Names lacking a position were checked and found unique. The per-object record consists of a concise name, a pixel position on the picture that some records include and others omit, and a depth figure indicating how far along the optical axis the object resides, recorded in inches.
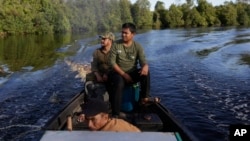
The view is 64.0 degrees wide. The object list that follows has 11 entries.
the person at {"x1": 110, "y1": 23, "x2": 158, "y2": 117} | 137.7
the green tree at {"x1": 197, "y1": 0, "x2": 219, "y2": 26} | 1967.8
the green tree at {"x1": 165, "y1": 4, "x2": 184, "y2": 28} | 1959.4
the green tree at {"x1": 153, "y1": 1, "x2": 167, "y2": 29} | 1966.6
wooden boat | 86.3
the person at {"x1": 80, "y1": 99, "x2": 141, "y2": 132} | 86.5
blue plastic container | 150.2
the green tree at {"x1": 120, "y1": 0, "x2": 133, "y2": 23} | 1871.3
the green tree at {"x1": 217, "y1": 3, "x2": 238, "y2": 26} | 1937.0
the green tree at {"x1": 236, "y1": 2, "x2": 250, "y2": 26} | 1958.9
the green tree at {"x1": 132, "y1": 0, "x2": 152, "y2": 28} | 1952.4
